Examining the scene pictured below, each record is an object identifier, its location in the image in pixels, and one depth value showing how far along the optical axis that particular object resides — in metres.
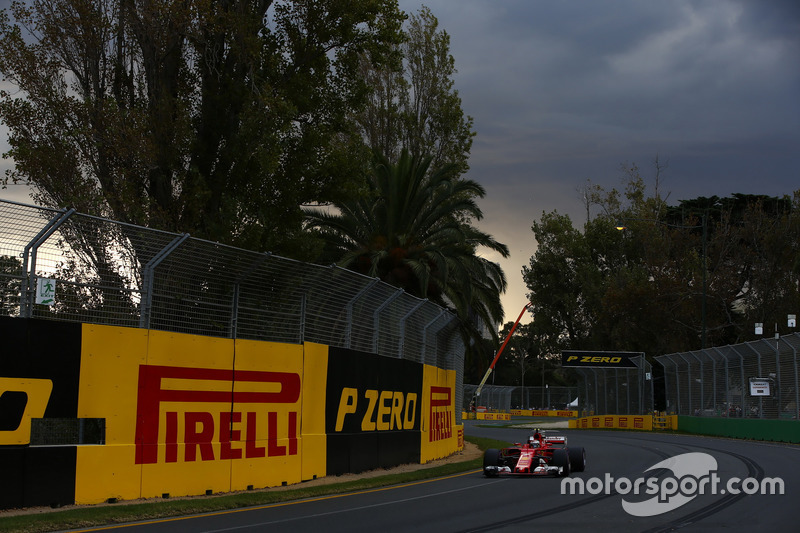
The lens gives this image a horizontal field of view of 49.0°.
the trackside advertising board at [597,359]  47.06
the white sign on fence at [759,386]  31.23
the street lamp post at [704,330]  40.24
